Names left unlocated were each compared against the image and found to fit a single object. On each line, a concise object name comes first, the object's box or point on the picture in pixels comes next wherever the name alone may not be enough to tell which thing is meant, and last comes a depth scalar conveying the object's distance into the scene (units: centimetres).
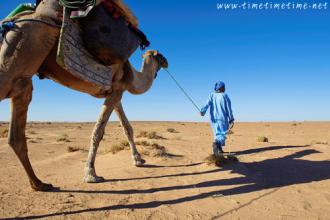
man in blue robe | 893
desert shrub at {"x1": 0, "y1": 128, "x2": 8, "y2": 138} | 1608
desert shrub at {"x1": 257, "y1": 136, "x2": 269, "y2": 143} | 1332
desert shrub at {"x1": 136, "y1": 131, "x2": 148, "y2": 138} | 1519
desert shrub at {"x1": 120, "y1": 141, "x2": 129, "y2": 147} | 961
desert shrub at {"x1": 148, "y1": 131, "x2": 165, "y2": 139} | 1444
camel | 403
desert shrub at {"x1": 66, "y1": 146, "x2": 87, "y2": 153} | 1011
